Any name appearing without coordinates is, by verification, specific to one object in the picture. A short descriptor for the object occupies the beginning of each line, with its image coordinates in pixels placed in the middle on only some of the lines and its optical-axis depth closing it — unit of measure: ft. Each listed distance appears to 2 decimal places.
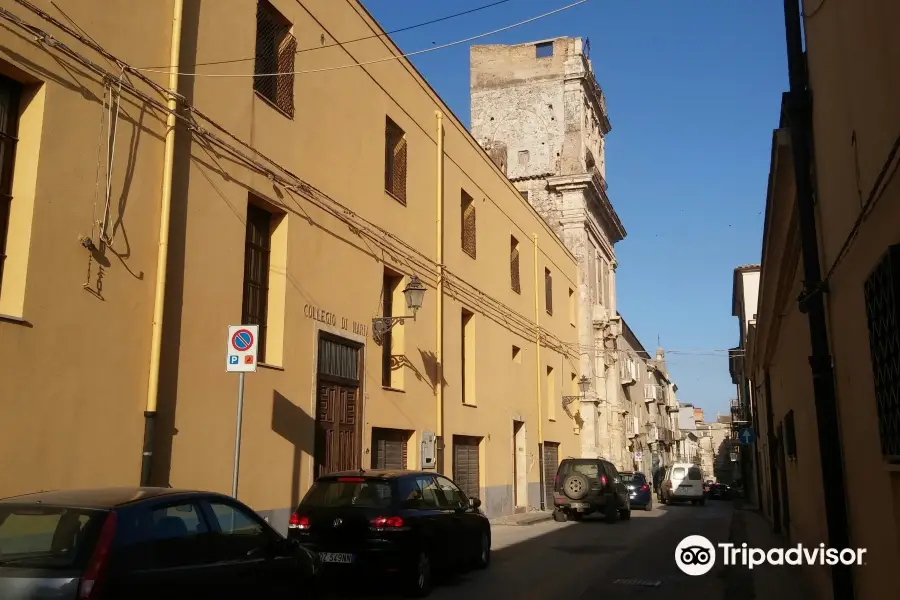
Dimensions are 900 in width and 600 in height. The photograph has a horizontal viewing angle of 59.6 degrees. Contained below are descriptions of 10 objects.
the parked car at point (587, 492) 72.54
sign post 28.55
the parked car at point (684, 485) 117.29
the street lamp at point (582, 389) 97.35
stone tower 114.42
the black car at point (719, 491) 148.56
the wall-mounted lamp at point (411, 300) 48.39
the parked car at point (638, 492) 96.07
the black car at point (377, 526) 29.73
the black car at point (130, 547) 15.16
